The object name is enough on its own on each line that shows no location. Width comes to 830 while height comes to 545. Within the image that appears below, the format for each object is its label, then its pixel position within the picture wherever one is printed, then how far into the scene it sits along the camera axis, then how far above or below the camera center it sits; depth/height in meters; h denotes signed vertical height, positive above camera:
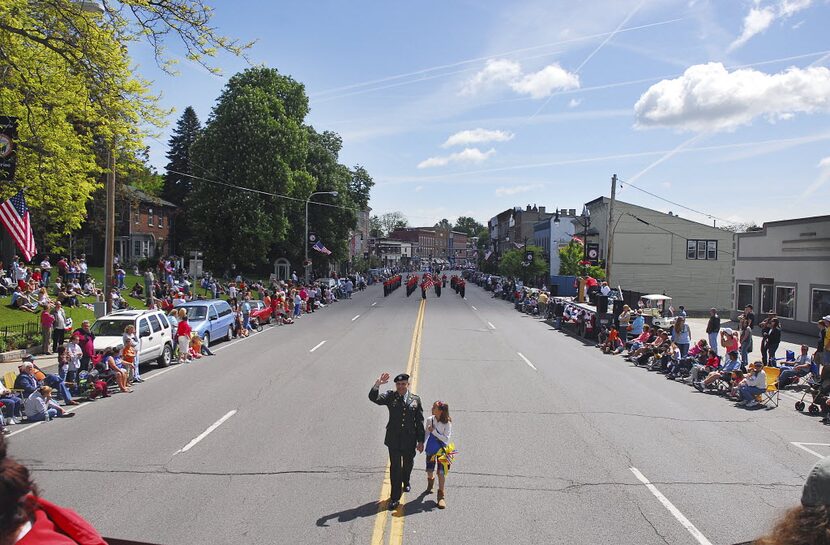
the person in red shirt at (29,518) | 2.35 -1.00
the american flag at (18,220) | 20.22 +0.90
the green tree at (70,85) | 12.45 +3.78
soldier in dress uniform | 7.86 -2.07
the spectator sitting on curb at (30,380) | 13.05 -2.61
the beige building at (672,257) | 58.59 +0.91
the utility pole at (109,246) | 22.19 +0.19
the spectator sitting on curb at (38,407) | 12.44 -2.95
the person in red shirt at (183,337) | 20.23 -2.56
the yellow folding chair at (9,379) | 14.15 -2.80
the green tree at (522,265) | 65.94 -0.22
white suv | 17.97 -2.21
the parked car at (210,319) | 23.15 -2.35
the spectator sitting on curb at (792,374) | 16.61 -2.57
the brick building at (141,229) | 55.22 +2.10
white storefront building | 29.62 -0.02
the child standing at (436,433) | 8.18 -2.14
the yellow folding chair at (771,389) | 14.97 -2.69
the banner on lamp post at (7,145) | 13.51 +2.12
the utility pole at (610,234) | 35.78 +1.73
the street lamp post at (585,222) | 44.32 +2.93
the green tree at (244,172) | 46.84 +5.98
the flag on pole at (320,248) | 53.21 +0.79
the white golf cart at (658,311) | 28.83 -2.06
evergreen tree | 73.75 +10.87
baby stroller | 13.74 -2.57
